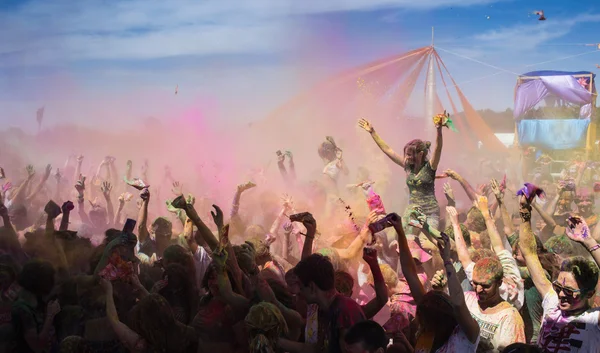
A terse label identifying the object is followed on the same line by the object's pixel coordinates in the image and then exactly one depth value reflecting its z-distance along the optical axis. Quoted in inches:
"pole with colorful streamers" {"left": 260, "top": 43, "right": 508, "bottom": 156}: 577.6
